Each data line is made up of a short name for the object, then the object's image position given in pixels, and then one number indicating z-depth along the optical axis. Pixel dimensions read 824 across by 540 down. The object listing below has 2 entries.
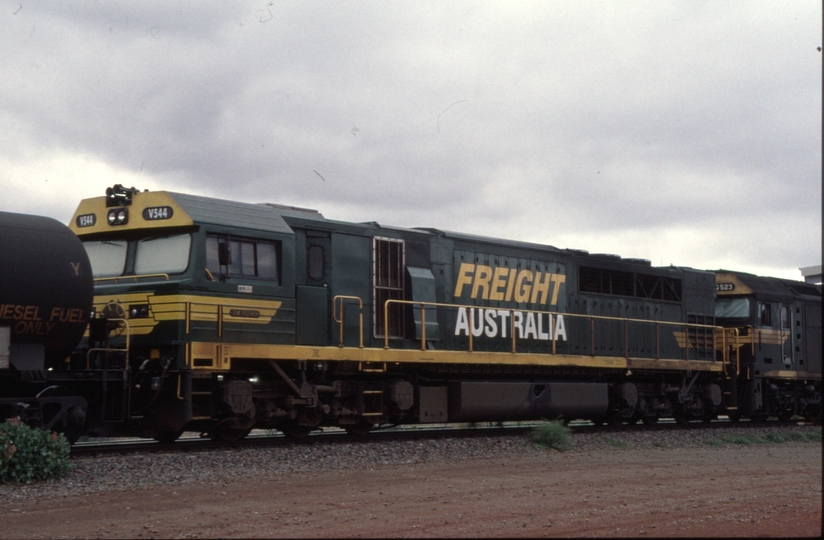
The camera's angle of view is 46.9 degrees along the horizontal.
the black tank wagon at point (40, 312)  12.41
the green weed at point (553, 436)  17.30
